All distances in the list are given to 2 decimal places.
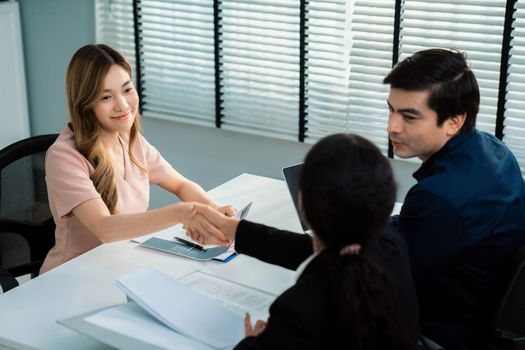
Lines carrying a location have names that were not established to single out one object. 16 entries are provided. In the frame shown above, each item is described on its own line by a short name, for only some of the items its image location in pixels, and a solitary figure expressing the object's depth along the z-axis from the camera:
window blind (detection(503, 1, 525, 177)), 3.14
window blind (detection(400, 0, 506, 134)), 3.20
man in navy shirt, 1.86
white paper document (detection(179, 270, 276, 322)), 1.89
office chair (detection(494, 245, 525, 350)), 1.83
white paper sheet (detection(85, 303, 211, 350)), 1.72
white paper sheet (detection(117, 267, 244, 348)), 1.77
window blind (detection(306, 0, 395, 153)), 3.44
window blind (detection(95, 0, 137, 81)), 4.07
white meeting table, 1.86
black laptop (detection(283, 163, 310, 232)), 2.31
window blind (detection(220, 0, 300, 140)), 3.67
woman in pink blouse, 2.31
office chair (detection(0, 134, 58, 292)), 2.48
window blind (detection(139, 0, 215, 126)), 3.90
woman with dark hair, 1.33
